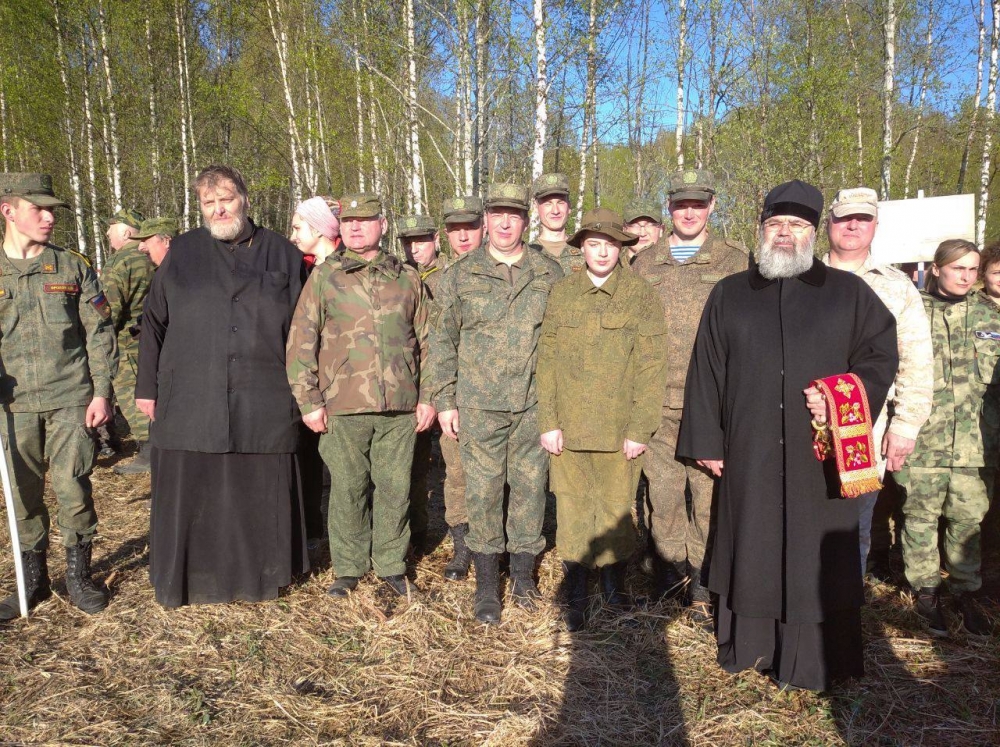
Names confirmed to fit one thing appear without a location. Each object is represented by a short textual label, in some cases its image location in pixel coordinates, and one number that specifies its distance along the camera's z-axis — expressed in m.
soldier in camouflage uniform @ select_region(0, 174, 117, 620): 3.71
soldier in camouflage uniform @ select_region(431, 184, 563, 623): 3.81
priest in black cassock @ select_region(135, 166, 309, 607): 3.66
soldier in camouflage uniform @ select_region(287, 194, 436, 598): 3.76
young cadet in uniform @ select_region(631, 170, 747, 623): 3.98
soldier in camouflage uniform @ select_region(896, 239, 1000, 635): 3.82
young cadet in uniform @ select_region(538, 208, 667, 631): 3.62
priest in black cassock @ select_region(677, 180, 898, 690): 3.05
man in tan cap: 3.32
